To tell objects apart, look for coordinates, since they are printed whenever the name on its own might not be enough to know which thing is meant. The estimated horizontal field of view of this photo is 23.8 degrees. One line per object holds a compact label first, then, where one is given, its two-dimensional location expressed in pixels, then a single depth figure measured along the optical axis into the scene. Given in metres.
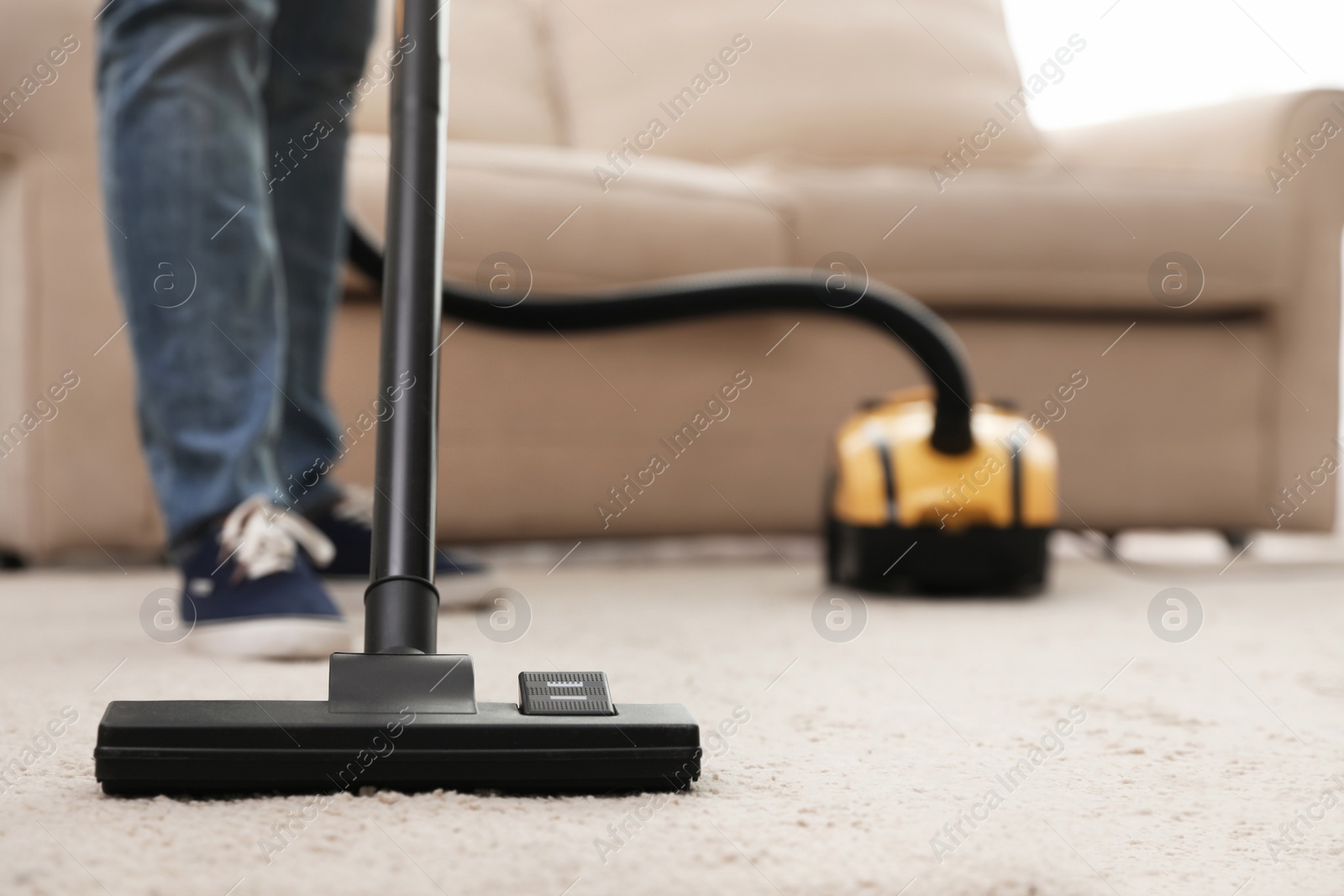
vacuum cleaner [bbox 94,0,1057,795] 1.57
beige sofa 3.03
